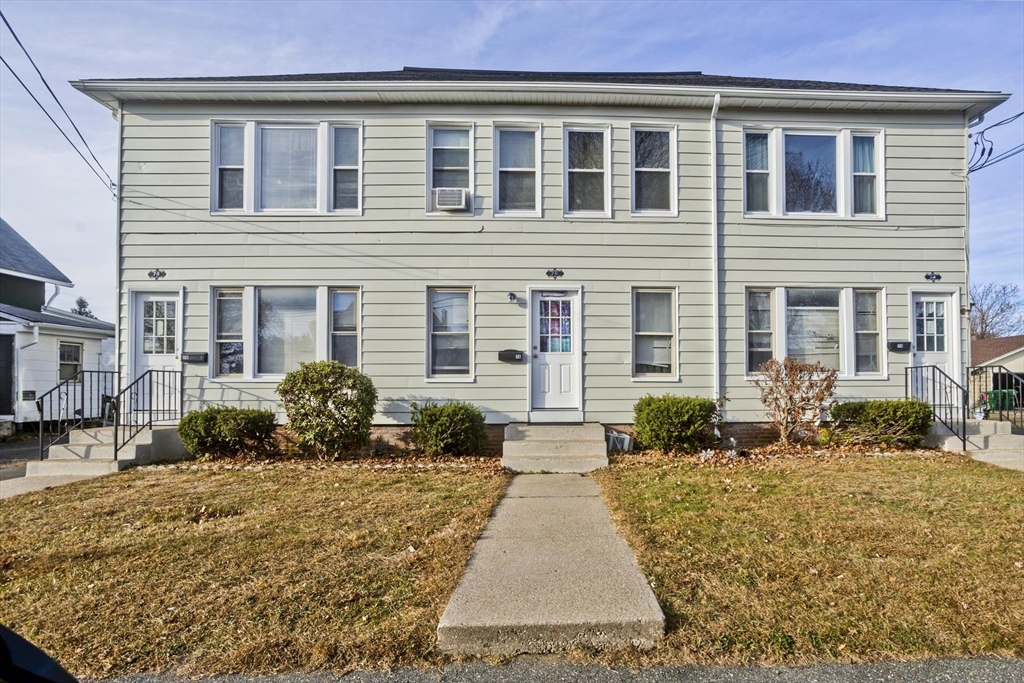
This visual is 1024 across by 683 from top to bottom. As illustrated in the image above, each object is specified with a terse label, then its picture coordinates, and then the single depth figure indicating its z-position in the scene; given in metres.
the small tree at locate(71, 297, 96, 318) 51.71
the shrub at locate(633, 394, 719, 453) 8.46
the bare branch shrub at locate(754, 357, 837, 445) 8.59
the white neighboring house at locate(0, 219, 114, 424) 12.88
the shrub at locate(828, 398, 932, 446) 8.61
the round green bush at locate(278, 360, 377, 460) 8.20
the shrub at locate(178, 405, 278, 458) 8.35
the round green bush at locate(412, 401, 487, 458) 8.34
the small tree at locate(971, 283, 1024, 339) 41.88
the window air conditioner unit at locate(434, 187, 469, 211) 9.33
